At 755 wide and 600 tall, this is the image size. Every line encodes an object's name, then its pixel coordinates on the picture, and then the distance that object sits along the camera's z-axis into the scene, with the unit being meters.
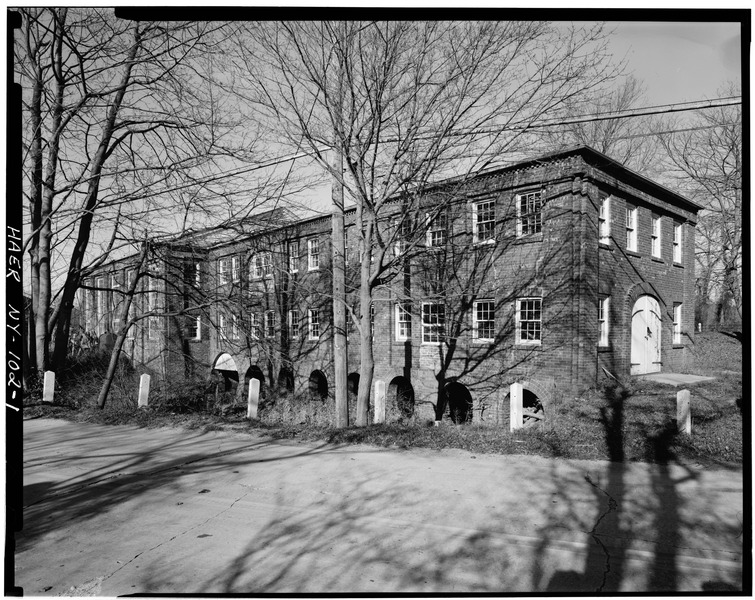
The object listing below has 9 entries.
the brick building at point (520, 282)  9.94
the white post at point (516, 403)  7.99
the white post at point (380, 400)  8.62
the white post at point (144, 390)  10.43
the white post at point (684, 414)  6.29
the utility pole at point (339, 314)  9.17
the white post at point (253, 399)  8.91
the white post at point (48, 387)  9.93
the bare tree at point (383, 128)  7.14
